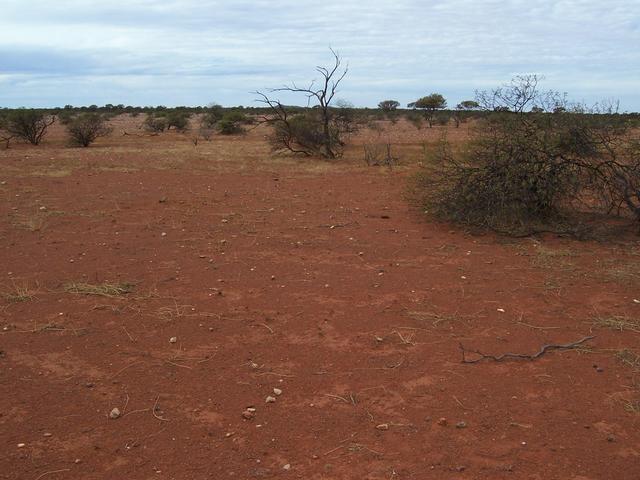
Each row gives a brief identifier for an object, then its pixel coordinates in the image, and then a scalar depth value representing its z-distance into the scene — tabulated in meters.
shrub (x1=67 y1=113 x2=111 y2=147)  25.45
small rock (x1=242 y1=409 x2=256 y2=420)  4.11
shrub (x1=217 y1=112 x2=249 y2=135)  36.85
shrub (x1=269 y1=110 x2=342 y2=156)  22.44
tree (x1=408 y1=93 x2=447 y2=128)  51.25
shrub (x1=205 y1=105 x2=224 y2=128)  39.08
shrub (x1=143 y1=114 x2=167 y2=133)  38.93
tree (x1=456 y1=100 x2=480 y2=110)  46.88
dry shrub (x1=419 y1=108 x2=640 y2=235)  9.81
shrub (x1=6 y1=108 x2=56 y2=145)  25.77
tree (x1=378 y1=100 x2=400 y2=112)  64.75
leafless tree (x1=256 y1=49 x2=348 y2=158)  22.01
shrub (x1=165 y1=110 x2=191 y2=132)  40.22
